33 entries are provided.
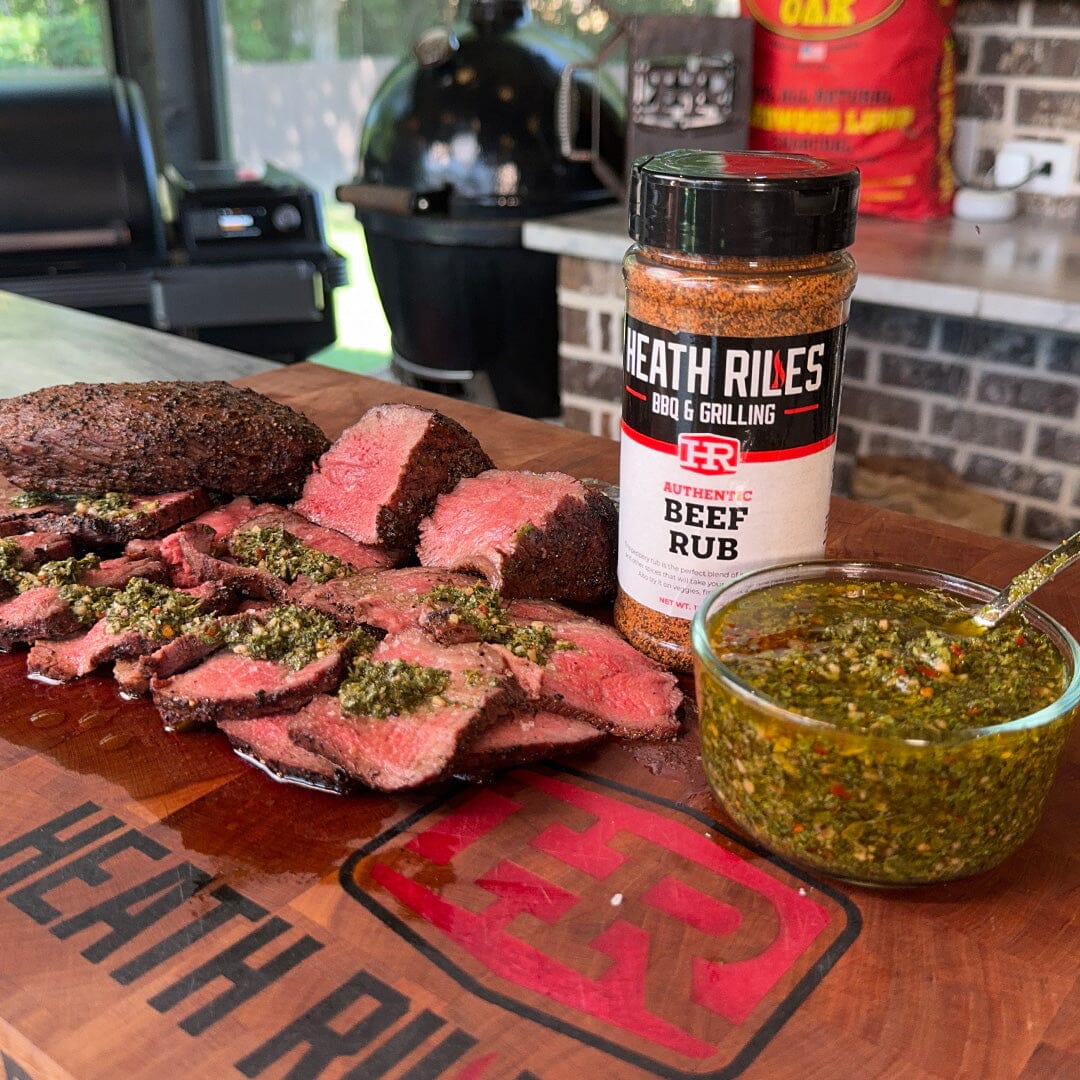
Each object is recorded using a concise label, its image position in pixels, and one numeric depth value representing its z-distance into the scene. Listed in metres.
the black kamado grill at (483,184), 0.99
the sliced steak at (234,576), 0.44
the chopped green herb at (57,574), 0.44
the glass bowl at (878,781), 0.29
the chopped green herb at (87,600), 0.43
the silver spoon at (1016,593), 0.35
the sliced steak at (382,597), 0.40
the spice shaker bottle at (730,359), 0.35
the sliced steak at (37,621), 0.42
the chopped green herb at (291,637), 0.39
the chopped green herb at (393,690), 0.36
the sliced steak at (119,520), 0.47
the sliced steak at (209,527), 0.45
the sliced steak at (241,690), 0.37
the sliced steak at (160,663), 0.39
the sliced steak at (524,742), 0.36
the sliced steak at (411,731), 0.34
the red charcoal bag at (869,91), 0.87
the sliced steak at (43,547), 0.46
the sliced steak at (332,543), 0.46
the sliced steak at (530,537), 0.43
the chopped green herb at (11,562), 0.44
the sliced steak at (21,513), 0.49
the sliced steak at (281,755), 0.36
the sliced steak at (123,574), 0.45
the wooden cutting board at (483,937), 0.28
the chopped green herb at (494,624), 0.39
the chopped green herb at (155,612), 0.41
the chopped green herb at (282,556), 0.44
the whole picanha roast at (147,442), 0.49
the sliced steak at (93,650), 0.40
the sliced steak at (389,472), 0.47
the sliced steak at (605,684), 0.38
